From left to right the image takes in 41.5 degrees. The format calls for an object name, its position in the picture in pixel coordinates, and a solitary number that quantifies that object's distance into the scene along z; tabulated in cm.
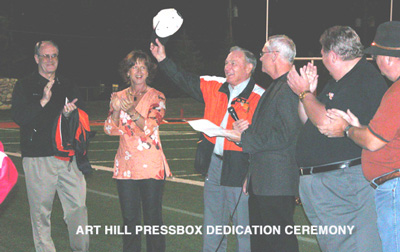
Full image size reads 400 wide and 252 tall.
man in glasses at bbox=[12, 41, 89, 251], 514
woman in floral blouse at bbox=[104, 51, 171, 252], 518
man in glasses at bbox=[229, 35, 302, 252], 440
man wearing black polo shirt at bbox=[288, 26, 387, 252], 386
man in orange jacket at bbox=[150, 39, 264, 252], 482
